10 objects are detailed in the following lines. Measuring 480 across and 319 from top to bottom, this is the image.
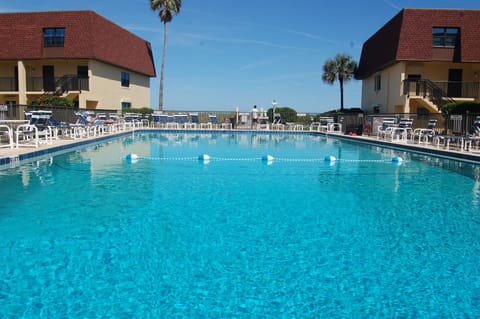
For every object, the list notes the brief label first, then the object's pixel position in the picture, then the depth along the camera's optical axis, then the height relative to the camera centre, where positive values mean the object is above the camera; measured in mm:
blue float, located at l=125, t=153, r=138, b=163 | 10691 -976
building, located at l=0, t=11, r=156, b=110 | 25047 +3956
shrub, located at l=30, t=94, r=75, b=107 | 21078 +1009
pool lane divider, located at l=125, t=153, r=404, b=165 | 11039 -999
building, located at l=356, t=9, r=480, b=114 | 22266 +3837
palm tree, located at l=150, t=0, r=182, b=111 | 33375 +9444
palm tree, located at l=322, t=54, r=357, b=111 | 36094 +5164
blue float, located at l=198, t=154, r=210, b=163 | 11030 -967
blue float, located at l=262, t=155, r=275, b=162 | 11203 -952
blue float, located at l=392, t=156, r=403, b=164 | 11167 -933
